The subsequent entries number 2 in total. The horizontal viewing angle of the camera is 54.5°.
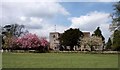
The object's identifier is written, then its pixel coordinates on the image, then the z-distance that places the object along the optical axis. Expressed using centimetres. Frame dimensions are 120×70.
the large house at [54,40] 5721
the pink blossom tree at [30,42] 3988
